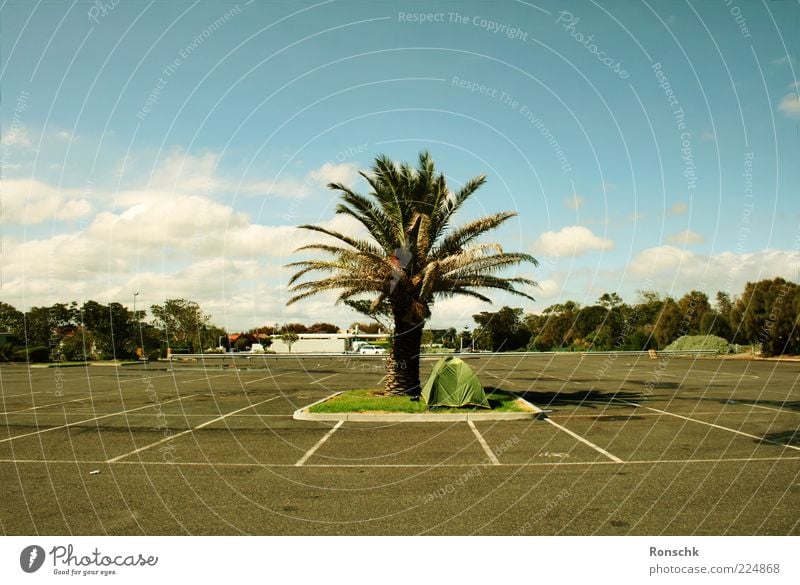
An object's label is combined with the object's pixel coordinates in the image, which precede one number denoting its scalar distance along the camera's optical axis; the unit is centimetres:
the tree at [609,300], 10475
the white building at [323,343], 9138
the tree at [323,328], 13775
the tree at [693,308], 7543
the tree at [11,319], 6444
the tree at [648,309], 9281
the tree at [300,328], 11878
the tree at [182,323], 6612
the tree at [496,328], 9476
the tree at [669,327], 7481
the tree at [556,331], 10216
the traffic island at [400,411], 1508
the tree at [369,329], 13718
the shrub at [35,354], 5131
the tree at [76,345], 5591
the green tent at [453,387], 1642
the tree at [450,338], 10774
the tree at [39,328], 6091
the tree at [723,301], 10419
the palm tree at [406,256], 1827
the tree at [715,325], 7219
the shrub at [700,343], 6481
